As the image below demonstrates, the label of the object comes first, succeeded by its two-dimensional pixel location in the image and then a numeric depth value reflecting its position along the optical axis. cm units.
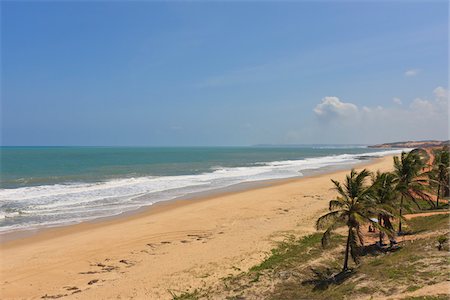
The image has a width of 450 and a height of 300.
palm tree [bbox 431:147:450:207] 2617
